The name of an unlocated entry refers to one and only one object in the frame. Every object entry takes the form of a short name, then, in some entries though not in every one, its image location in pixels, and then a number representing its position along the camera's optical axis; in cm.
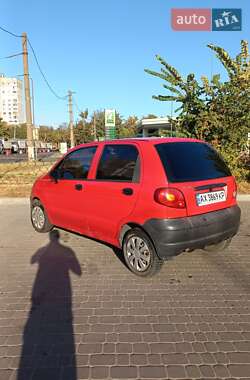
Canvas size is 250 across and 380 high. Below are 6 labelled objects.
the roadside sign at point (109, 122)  2683
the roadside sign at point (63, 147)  3697
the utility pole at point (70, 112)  4203
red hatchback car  410
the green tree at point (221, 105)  1115
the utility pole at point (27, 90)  1977
